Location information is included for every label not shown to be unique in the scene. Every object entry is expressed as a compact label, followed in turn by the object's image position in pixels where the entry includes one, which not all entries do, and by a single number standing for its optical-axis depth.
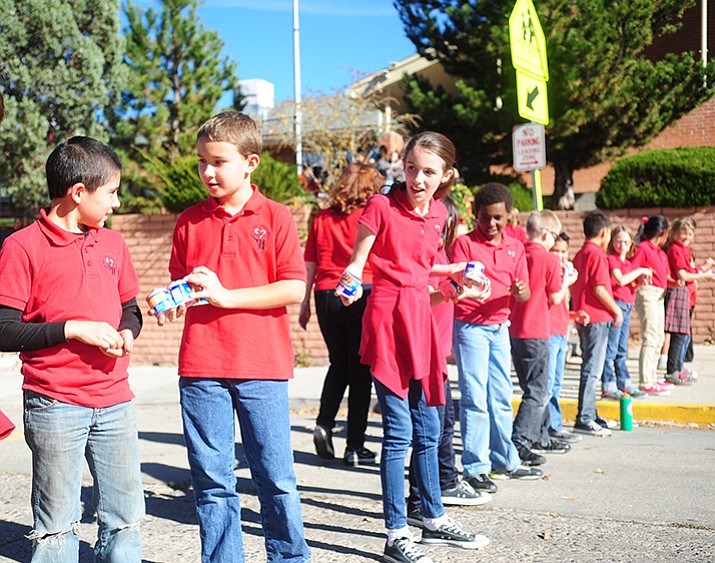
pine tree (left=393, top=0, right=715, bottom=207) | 16.31
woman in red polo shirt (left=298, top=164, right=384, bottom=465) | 6.37
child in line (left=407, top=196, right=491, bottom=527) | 4.75
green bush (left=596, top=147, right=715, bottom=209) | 12.75
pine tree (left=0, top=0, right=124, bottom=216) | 14.40
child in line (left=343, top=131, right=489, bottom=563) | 4.26
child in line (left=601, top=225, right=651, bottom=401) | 8.58
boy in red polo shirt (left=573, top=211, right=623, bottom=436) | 7.32
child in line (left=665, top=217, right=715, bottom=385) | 9.73
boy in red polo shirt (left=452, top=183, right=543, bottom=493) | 5.38
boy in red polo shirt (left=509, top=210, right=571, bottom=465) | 6.08
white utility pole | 17.55
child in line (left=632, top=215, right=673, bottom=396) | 9.30
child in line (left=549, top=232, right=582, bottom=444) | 6.89
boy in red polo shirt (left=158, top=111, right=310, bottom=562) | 3.50
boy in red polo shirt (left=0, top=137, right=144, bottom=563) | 3.22
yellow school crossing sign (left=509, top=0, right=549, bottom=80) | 9.45
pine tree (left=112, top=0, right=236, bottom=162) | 20.56
